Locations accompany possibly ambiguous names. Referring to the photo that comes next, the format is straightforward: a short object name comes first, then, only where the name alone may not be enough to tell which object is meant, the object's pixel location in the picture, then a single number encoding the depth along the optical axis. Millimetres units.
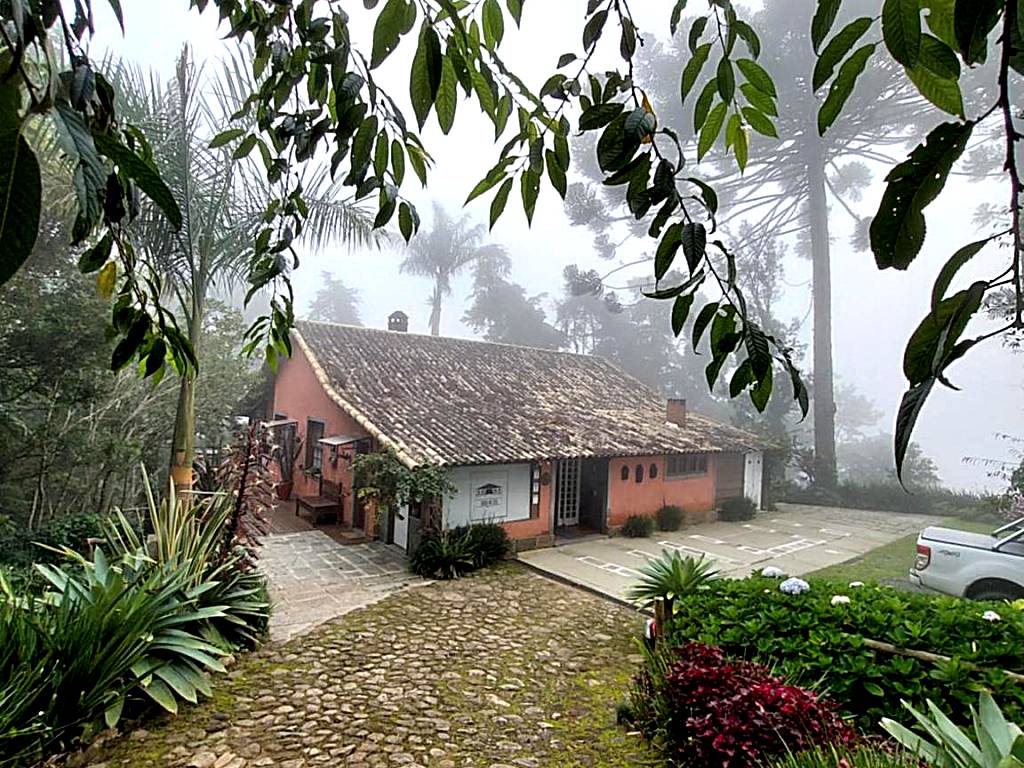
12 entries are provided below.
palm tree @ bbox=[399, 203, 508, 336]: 30828
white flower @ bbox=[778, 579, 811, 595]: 4535
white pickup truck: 6805
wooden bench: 12000
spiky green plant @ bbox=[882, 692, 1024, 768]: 2264
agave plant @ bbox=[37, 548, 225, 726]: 3963
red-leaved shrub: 2990
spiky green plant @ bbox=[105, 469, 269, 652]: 5410
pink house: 10680
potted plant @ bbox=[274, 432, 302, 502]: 14148
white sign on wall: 10398
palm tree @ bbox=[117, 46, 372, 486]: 6715
